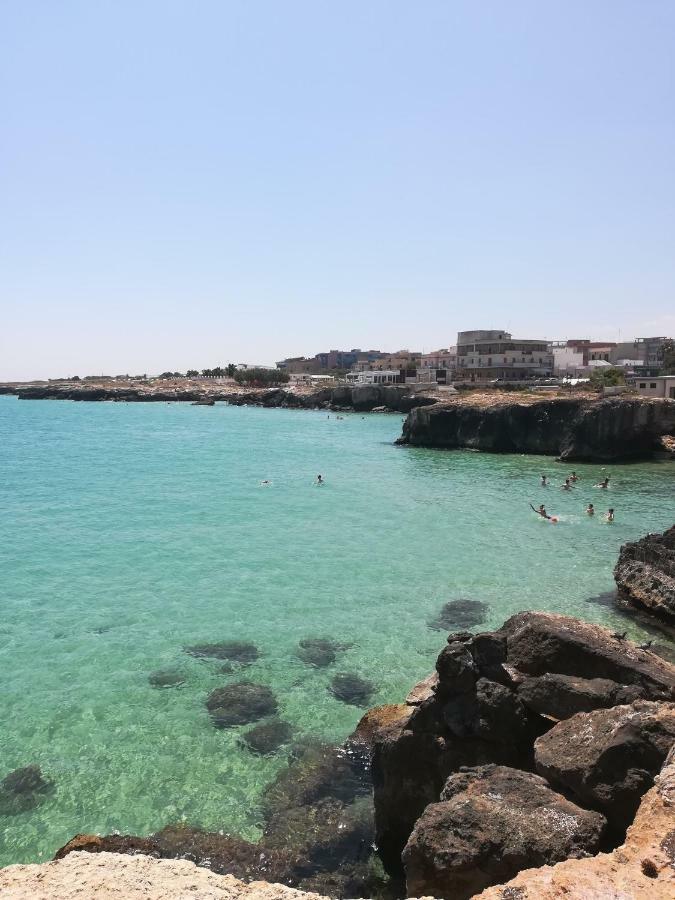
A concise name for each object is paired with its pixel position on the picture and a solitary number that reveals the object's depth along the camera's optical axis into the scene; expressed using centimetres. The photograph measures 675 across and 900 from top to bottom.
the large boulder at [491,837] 596
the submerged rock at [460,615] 1781
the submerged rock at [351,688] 1366
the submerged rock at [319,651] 1558
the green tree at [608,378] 7993
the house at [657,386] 6734
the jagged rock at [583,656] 912
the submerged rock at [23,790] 1031
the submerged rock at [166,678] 1452
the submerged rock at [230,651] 1581
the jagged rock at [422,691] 987
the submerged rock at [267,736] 1184
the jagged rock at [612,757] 639
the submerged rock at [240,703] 1295
